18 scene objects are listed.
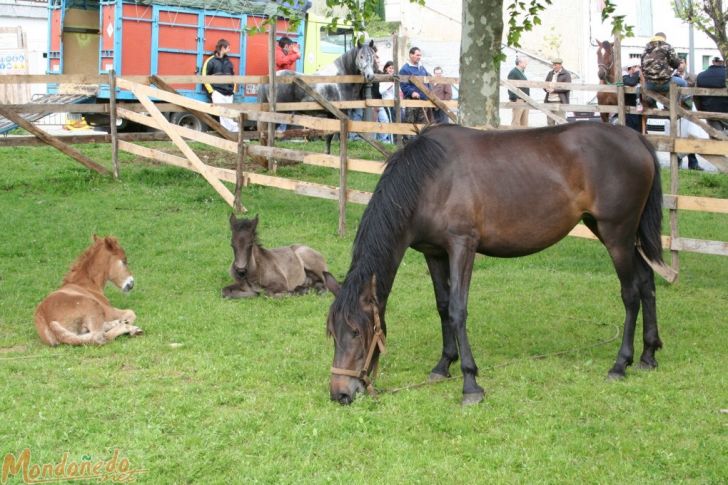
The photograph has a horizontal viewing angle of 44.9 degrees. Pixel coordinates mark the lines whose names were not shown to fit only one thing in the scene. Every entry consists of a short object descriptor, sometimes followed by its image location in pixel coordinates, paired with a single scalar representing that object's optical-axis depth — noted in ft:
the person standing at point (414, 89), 65.00
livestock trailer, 66.39
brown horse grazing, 21.35
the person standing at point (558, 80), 67.73
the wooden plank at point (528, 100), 58.62
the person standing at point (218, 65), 63.67
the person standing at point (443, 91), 67.92
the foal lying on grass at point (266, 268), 32.40
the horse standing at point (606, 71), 60.08
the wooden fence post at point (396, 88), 58.68
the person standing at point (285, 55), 67.21
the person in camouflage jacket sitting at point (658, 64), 55.36
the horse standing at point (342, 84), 61.46
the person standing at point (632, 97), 60.95
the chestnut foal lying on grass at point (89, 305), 25.90
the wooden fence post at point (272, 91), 52.70
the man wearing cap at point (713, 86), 62.28
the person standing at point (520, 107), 62.85
